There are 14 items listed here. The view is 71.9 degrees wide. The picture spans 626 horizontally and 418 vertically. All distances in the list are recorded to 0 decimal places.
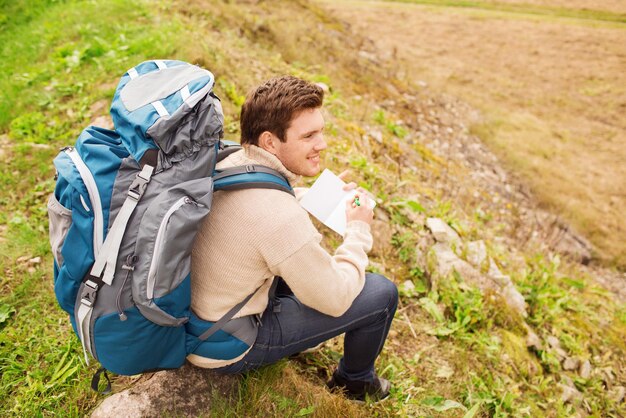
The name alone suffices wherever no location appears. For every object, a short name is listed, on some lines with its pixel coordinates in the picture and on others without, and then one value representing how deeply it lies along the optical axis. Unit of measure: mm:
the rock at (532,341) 4730
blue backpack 1932
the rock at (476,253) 5196
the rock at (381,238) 4852
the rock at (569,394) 4359
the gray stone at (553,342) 4945
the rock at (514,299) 4961
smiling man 2100
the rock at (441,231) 5223
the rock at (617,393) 4638
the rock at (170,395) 2523
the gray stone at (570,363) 4789
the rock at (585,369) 4781
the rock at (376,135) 7684
